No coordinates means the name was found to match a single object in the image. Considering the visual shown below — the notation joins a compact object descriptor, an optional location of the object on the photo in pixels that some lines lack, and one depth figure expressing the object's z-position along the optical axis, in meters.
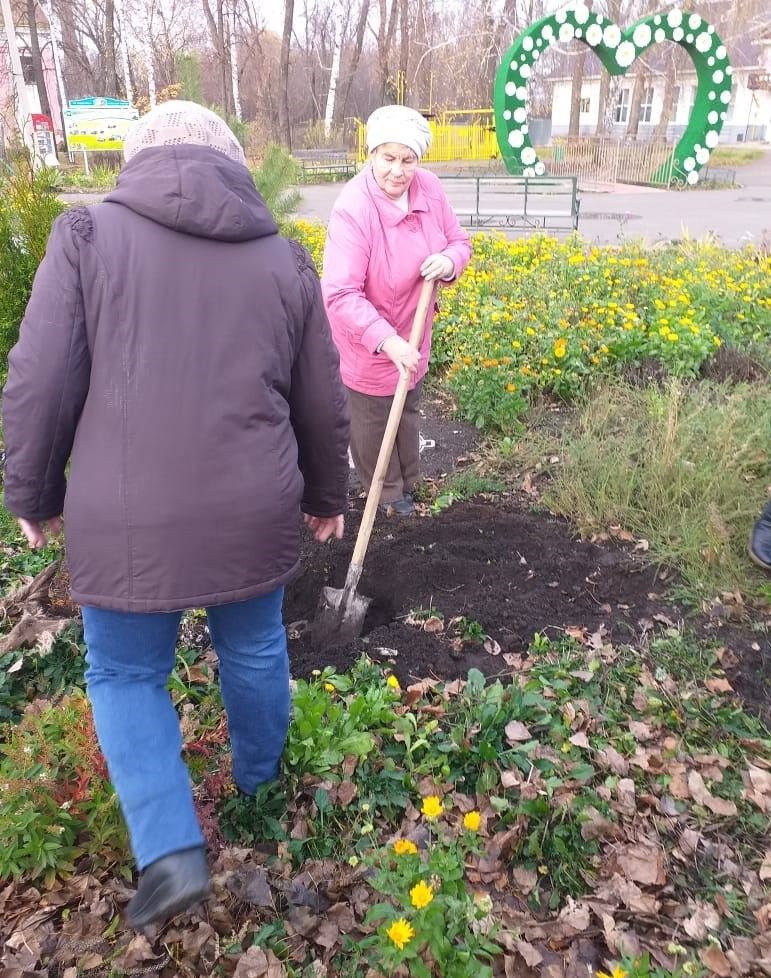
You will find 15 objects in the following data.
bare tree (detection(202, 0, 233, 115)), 30.42
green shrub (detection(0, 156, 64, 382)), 3.24
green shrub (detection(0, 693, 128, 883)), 1.88
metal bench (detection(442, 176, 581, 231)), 12.77
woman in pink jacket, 3.07
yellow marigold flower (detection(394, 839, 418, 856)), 1.73
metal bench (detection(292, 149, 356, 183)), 24.23
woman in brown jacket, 1.55
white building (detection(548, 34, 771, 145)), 46.72
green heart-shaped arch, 13.91
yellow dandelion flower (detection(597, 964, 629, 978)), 1.60
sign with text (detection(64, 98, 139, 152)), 22.88
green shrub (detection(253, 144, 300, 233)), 5.59
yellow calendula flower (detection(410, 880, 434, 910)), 1.59
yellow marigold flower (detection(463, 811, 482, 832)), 1.79
